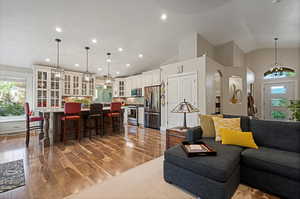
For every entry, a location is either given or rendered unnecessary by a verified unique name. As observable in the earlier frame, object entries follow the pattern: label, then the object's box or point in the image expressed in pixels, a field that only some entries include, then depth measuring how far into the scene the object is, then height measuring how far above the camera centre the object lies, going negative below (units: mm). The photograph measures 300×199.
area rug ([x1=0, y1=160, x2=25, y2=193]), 1876 -1192
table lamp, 2697 -173
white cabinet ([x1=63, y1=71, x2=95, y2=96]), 6281 +730
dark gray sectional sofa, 1504 -830
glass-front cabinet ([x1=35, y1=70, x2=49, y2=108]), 5446 +497
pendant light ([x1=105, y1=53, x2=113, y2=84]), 4891 +1758
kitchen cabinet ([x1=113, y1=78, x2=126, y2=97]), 7844 +761
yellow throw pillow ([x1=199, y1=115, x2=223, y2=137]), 2564 -515
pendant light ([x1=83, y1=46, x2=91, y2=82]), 4527 +881
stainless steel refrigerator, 5703 -314
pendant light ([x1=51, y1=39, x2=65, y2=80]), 4020 +1788
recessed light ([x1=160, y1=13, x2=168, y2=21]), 3668 +2331
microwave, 6902 +411
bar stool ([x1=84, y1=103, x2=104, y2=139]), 4197 -592
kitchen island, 3562 -711
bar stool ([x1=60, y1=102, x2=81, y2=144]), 3648 -444
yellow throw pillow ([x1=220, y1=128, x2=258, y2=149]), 2105 -627
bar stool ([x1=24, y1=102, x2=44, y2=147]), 3588 -538
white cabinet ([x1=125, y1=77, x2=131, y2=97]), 7492 +728
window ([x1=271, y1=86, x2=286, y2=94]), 5840 +427
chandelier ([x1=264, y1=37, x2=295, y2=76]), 4023 +879
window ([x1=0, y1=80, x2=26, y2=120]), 4988 +86
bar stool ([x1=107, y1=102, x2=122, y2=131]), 4643 -519
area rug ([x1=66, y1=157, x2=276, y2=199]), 1660 -1197
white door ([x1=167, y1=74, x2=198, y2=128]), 4395 +188
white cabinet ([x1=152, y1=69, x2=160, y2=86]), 5883 +1024
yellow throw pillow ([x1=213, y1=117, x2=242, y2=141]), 2369 -441
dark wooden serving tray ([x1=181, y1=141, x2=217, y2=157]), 1714 -676
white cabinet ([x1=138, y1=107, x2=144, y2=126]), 6504 -752
